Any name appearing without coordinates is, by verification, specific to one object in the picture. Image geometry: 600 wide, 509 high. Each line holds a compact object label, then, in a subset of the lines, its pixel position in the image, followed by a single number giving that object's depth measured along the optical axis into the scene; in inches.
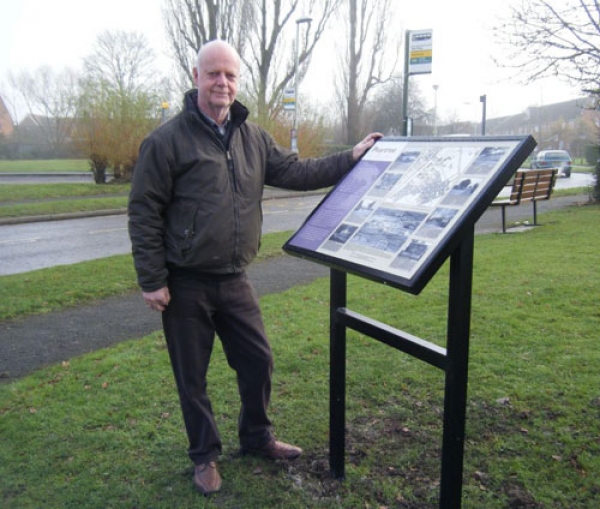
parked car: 1331.2
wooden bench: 426.3
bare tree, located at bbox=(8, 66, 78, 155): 2177.7
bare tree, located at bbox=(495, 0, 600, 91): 490.0
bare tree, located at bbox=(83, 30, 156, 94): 1791.3
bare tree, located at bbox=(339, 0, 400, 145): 1360.7
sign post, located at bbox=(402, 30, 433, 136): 389.7
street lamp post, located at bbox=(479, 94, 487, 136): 883.8
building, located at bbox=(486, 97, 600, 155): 2354.6
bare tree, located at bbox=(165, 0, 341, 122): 1073.5
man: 105.4
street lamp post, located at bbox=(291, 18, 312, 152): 949.2
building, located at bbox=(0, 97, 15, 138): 2485.2
